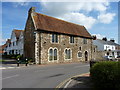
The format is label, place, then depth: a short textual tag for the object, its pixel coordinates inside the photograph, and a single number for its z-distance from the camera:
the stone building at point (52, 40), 25.73
